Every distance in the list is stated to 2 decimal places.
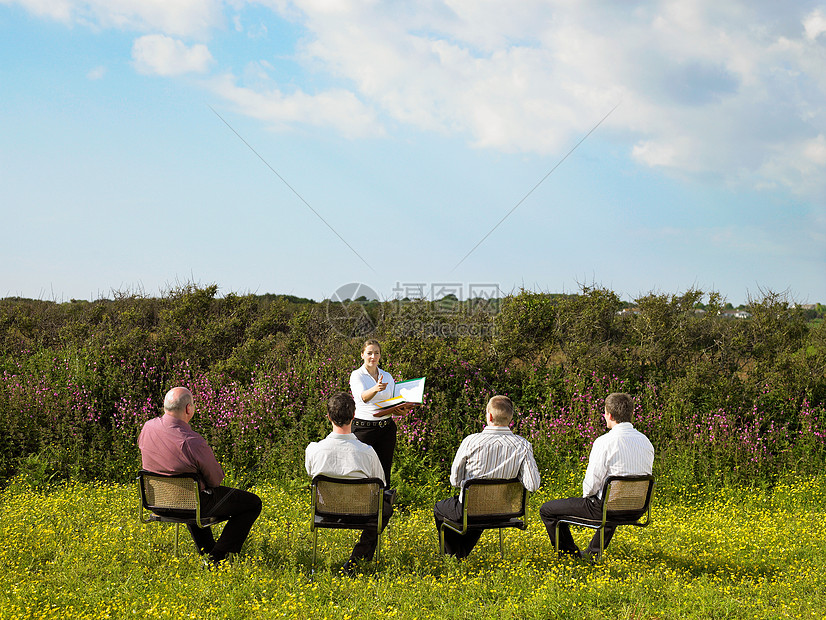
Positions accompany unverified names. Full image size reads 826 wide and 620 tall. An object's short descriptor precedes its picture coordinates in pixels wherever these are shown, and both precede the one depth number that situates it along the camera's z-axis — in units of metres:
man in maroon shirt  4.97
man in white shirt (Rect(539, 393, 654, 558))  4.98
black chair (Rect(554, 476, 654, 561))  4.91
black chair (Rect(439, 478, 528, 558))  4.82
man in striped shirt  4.95
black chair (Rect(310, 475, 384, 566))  4.73
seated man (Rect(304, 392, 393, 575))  4.81
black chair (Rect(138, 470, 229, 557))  4.93
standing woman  6.13
